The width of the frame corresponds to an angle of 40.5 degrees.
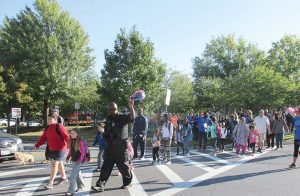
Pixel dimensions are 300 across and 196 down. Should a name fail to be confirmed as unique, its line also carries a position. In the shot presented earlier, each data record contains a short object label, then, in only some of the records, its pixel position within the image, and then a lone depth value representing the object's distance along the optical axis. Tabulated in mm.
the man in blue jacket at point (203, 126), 17844
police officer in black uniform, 8695
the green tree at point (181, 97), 55188
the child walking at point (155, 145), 13789
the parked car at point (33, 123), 58750
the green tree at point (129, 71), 32281
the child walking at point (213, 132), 17036
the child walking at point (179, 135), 16062
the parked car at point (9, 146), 13994
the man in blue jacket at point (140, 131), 14680
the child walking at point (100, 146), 11719
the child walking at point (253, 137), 16408
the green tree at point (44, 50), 37969
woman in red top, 9078
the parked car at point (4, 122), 58331
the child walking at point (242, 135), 16392
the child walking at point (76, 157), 8367
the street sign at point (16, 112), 25281
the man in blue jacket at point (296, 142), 12274
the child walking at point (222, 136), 17803
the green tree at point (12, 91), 34316
